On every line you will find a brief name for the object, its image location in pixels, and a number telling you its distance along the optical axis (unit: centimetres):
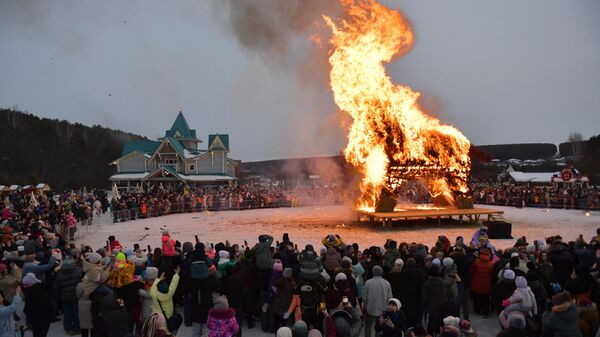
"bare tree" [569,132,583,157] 10106
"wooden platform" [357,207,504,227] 2480
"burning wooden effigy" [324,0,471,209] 2597
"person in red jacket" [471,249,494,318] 1047
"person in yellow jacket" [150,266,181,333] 790
